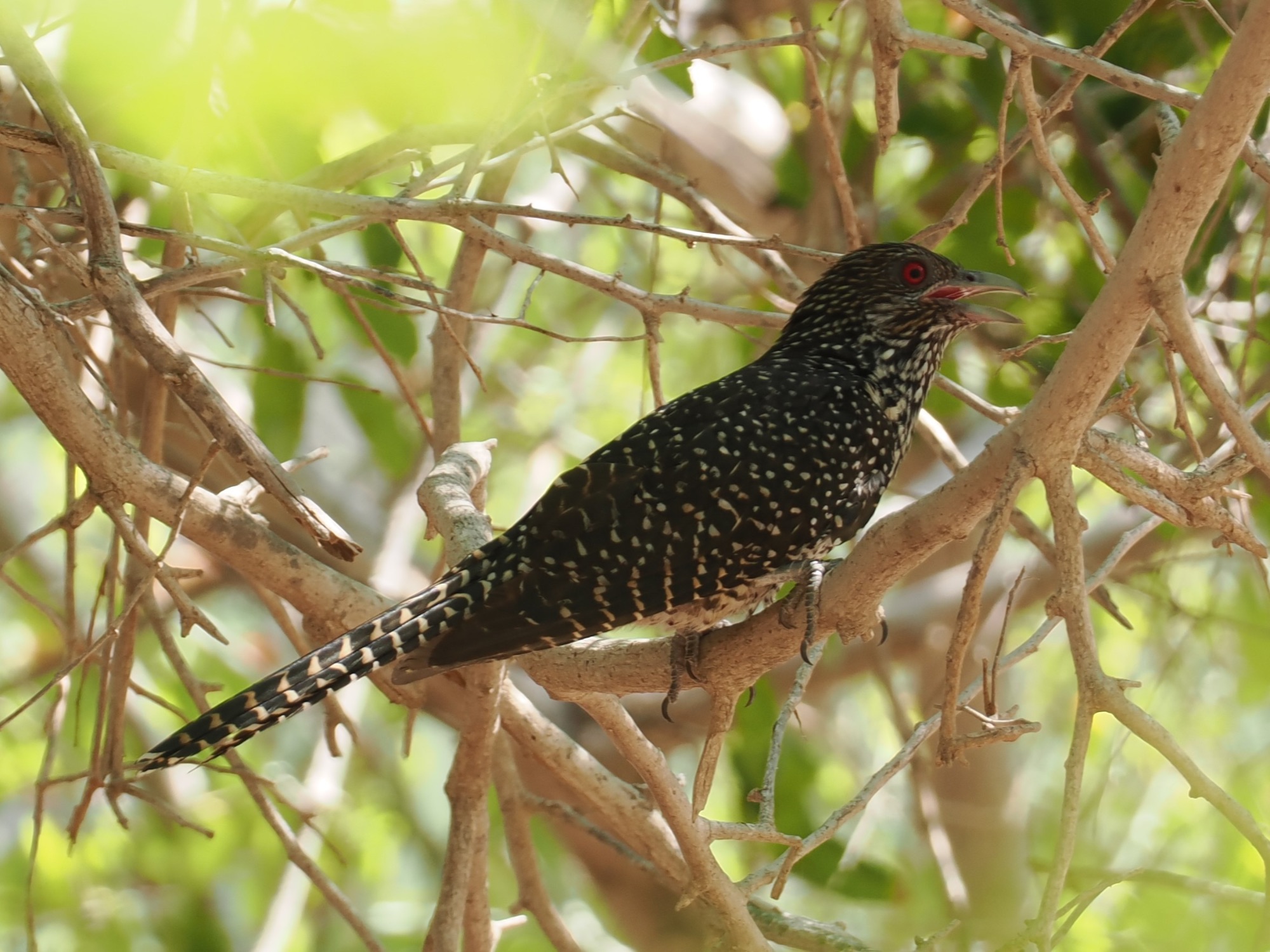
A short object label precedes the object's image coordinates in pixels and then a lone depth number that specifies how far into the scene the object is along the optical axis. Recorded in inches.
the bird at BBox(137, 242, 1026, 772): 220.4
